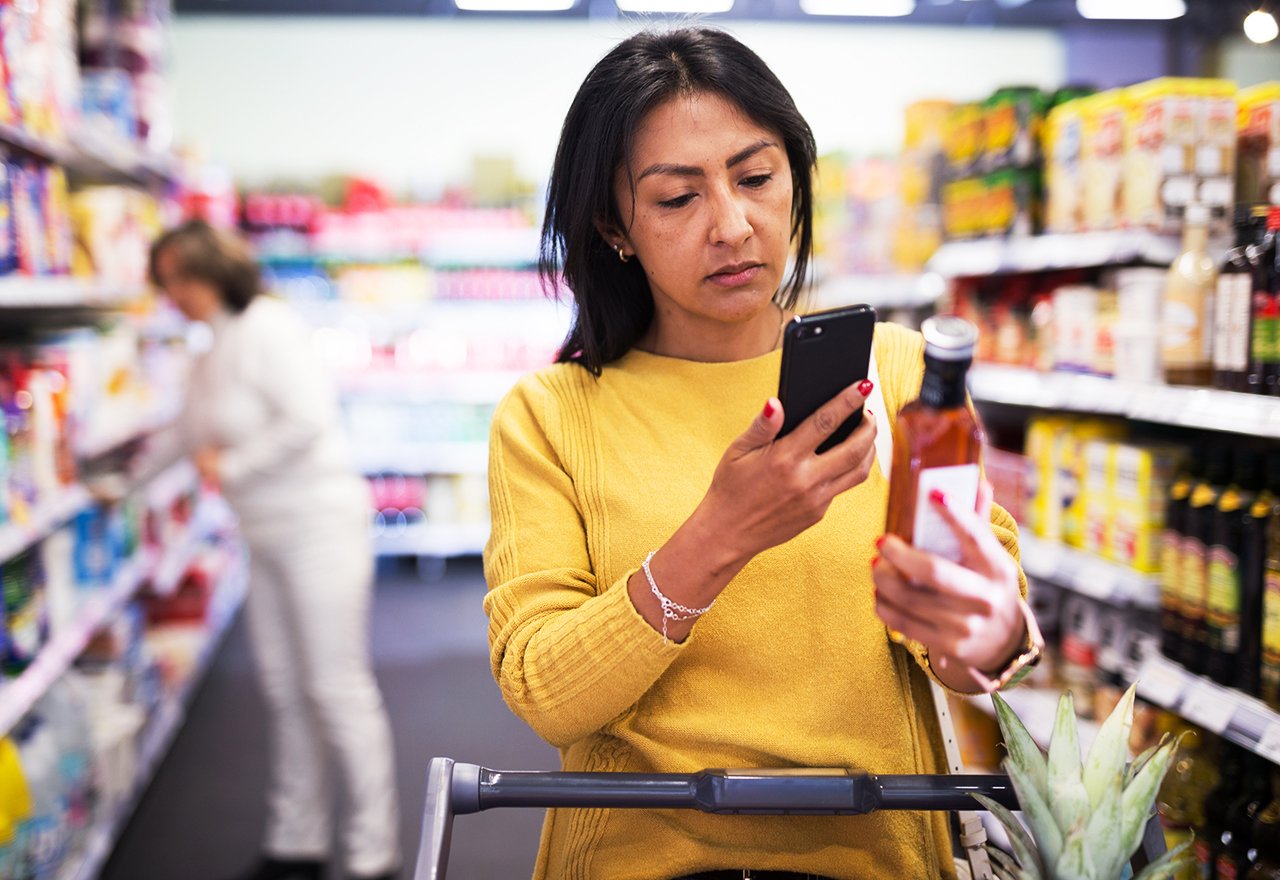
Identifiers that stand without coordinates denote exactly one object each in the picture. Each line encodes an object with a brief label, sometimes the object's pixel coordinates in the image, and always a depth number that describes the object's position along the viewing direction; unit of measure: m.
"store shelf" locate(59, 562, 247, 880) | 2.98
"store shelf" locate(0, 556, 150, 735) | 2.33
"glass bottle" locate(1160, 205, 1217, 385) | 2.14
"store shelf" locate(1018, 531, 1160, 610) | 2.35
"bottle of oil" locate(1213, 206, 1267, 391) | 1.91
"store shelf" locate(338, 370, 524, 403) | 6.73
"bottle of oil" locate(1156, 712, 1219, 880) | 2.22
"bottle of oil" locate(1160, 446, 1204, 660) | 2.18
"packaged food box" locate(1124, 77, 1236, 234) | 2.26
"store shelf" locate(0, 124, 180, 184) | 2.71
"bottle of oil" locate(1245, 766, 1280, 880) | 1.94
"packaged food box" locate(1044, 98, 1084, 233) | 2.63
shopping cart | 1.17
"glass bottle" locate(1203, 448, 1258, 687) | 1.98
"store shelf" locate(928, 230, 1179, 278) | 2.32
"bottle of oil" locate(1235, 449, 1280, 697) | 1.90
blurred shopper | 3.07
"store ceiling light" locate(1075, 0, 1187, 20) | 6.69
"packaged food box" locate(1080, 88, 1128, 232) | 2.45
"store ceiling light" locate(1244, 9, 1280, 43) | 2.42
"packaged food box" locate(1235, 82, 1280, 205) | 2.10
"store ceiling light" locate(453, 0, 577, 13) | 6.80
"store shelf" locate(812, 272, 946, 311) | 3.52
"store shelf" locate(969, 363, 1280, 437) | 1.85
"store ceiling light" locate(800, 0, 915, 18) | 6.59
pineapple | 0.99
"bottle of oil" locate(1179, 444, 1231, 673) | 2.07
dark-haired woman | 1.30
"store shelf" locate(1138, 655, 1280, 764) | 1.80
